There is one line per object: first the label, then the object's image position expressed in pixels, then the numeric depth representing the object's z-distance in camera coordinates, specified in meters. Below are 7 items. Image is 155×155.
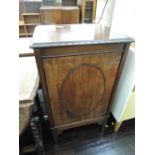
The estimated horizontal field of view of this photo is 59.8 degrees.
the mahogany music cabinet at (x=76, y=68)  0.80
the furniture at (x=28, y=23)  3.57
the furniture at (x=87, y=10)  3.45
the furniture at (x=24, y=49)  1.19
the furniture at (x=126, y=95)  1.08
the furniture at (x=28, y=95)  0.78
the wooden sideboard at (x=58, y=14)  3.29
